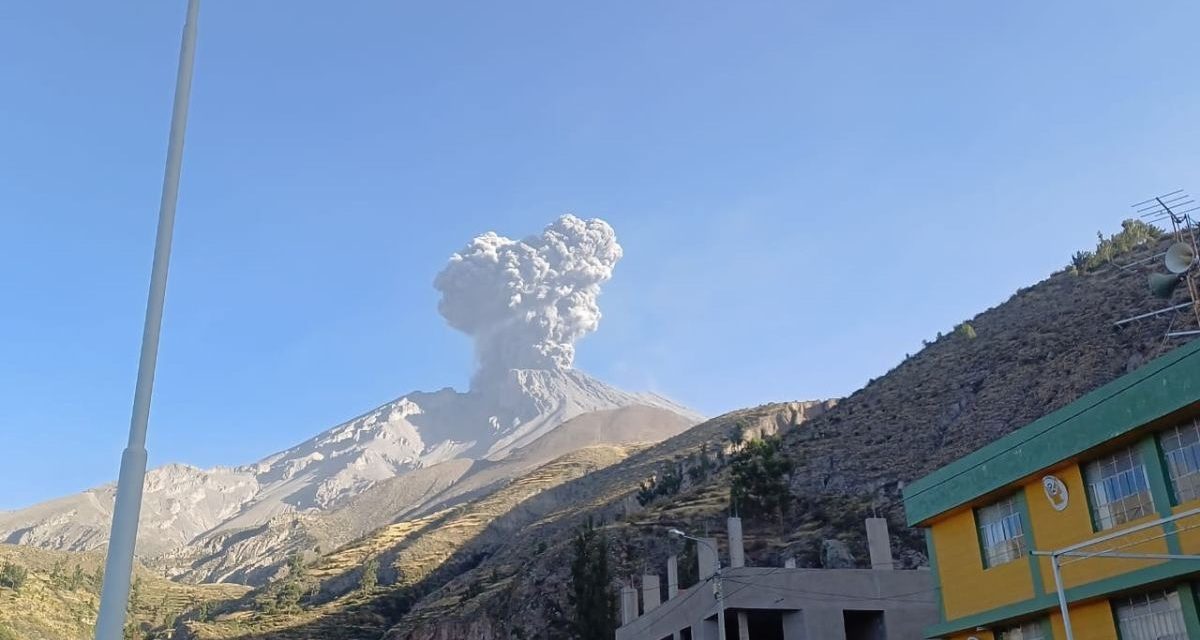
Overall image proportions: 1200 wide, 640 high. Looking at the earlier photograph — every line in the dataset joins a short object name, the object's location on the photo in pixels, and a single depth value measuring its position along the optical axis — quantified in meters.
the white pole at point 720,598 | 27.55
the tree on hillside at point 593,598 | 52.31
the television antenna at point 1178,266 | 18.84
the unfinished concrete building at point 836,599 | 32.56
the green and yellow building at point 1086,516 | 16.53
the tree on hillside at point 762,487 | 61.31
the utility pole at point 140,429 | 6.96
